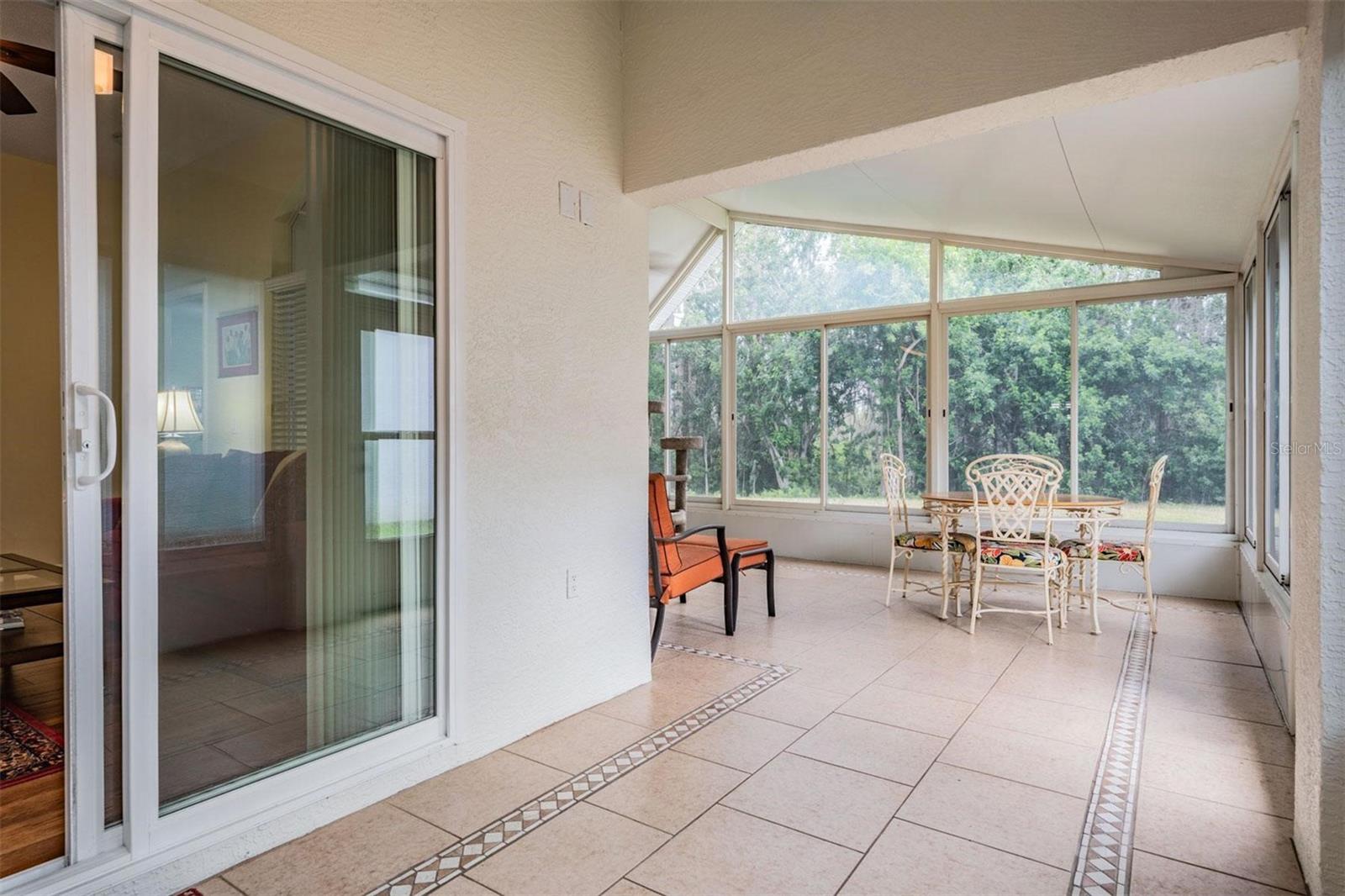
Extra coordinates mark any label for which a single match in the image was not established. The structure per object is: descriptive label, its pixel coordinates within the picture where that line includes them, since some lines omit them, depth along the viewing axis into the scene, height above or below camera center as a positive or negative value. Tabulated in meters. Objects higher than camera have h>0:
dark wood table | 2.04 -0.55
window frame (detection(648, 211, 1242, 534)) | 5.04 +1.11
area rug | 1.92 -0.85
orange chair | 3.71 -0.64
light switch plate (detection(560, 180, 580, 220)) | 2.80 +0.95
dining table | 4.17 -0.41
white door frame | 1.56 +0.04
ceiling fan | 1.63 +0.93
